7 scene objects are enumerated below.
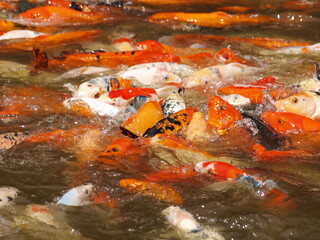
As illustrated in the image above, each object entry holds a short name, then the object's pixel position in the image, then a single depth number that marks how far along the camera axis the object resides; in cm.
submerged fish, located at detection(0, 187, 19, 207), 650
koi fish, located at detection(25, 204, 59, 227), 614
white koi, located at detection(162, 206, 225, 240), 584
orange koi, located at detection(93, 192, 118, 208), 660
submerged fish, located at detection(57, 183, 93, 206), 654
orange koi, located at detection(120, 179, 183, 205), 671
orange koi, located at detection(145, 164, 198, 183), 727
